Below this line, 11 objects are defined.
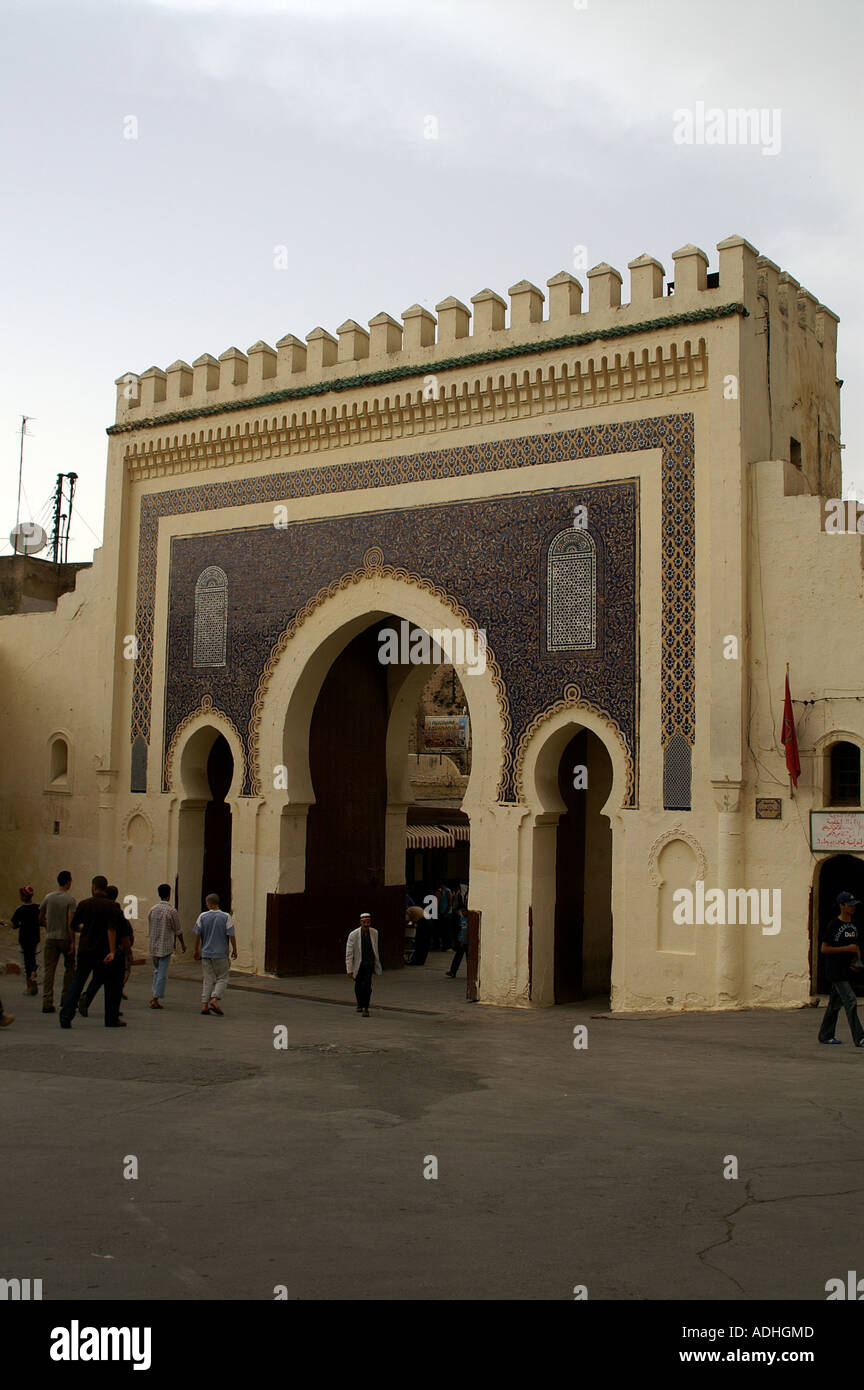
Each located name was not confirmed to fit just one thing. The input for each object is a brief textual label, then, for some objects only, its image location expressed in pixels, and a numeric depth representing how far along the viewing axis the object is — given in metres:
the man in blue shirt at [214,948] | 11.07
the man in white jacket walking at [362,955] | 11.67
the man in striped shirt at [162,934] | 11.48
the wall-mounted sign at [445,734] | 28.20
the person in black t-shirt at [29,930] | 12.01
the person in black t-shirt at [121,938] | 9.99
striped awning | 21.31
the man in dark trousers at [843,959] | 8.78
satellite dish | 21.98
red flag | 10.91
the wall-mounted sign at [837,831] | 10.69
